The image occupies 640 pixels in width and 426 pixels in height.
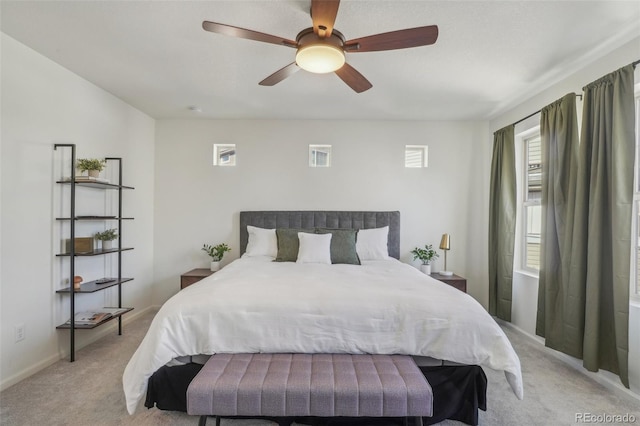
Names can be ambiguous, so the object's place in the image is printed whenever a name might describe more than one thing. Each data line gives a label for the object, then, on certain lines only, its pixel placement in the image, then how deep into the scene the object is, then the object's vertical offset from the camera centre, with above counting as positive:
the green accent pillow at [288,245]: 3.57 -0.40
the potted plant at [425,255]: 3.89 -0.55
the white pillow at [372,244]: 3.72 -0.39
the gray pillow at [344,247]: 3.49 -0.41
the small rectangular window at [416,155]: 4.29 +0.79
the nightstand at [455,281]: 3.69 -0.80
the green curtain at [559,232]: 2.56 -0.15
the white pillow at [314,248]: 3.40 -0.42
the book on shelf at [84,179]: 2.71 +0.24
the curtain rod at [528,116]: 3.21 +1.06
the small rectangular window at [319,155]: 4.30 +0.77
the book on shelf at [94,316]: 2.81 -1.03
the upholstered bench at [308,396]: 1.52 -0.91
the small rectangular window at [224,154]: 4.34 +0.77
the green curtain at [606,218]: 2.17 -0.02
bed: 1.86 -0.72
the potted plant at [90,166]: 2.83 +0.37
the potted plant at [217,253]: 4.03 -0.58
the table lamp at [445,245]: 3.92 -0.40
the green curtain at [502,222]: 3.55 -0.09
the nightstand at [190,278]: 3.76 -0.84
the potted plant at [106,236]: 3.05 -0.29
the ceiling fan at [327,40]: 1.67 +0.99
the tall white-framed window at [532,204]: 3.43 +0.12
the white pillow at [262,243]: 3.80 -0.41
